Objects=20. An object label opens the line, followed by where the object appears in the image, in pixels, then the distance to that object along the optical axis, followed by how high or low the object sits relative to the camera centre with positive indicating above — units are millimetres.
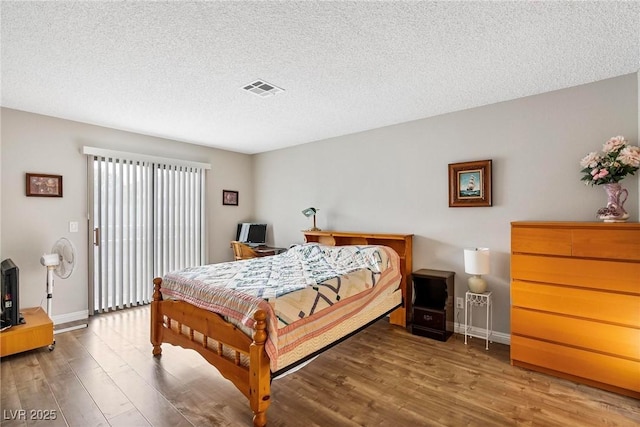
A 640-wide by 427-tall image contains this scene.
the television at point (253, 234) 5387 -354
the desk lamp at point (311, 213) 4659 +15
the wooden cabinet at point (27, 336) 2740 -1128
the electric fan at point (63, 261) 3385 -508
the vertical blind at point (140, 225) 4051 -144
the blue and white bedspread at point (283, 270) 2537 -590
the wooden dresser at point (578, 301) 2252 -725
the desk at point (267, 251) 4828 -596
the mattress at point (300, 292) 2117 -649
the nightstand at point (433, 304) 3277 -1052
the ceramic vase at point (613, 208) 2473 +32
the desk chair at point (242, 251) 4820 -596
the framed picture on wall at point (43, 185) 3496 +369
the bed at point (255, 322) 1973 -865
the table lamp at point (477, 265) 3047 -538
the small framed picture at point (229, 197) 5488 +315
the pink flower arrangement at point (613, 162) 2385 +409
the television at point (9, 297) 2834 -774
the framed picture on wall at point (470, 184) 3273 +324
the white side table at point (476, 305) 3128 -1059
